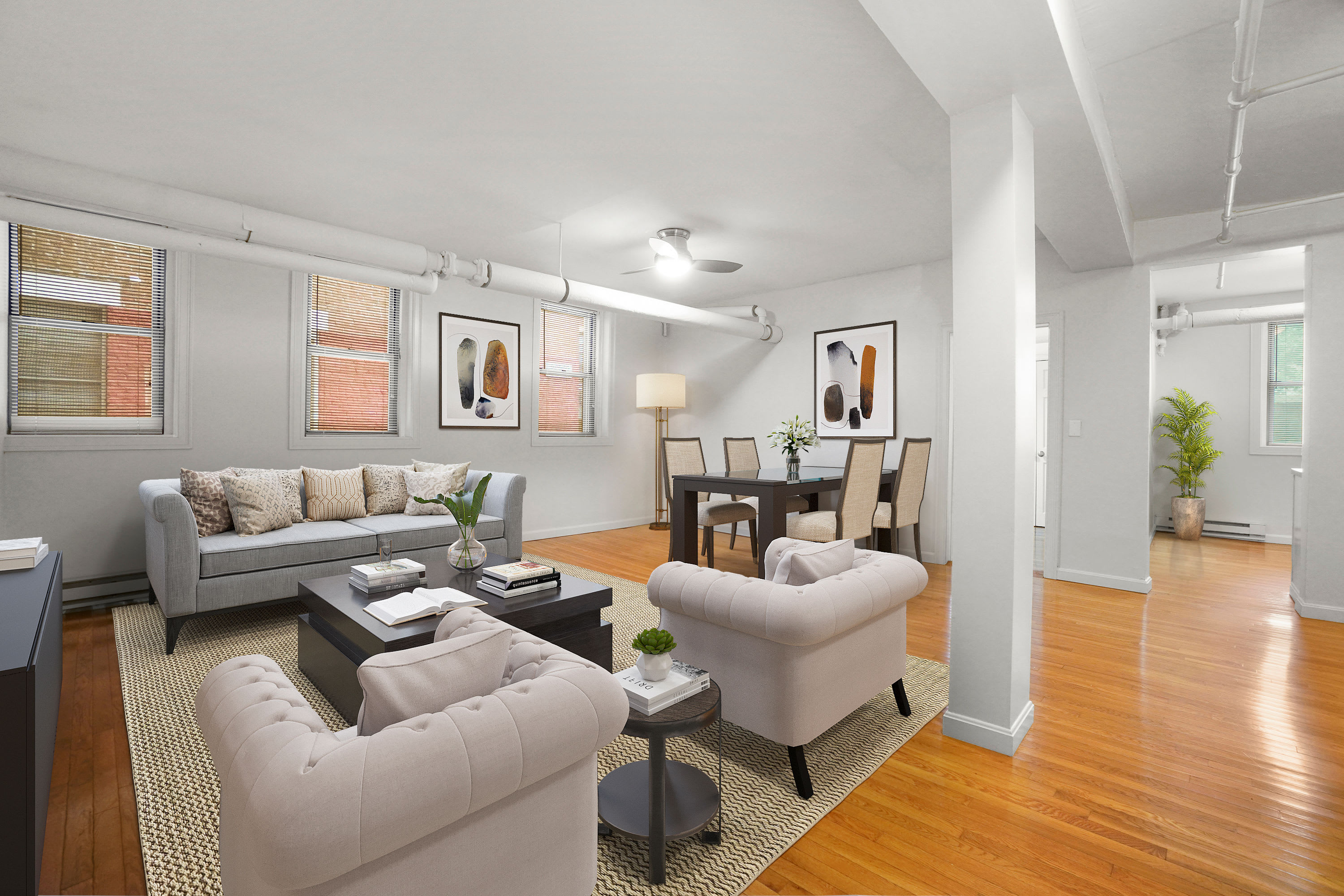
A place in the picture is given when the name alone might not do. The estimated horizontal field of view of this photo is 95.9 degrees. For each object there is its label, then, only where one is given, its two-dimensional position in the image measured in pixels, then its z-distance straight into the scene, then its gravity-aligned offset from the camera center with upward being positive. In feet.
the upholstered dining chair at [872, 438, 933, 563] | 14.96 -1.04
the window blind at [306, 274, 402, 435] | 15.65 +2.23
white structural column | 7.08 +0.29
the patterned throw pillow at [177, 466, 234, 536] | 11.73 -1.25
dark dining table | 12.80 -1.04
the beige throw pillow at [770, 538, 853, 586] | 6.62 -1.32
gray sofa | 10.02 -2.18
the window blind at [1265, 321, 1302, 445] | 20.54 +2.26
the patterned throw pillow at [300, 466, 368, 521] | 13.62 -1.28
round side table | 4.99 -3.35
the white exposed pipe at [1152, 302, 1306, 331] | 19.39 +4.48
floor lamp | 22.33 +1.93
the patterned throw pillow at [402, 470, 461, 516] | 14.71 -1.19
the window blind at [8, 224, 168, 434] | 11.99 +2.11
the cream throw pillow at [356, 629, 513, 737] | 3.47 -1.42
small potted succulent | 5.45 -1.91
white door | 23.20 +0.87
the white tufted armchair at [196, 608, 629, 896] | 2.76 -1.75
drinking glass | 9.35 -1.82
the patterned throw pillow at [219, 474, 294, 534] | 11.90 -1.33
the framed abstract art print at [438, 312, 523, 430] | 17.95 +2.06
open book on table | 7.40 -2.10
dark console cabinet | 3.73 -2.05
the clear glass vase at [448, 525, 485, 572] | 9.76 -1.83
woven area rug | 5.09 -3.56
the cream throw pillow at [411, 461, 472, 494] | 15.19 -0.75
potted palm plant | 21.54 -0.17
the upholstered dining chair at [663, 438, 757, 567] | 15.80 -1.63
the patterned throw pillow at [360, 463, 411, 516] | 14.65 -1.23
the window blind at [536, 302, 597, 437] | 21.02 +2.47
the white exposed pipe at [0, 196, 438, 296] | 9.77 +3.61
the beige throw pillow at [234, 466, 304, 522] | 13.01 -1.19
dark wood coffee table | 7.27 -2.40
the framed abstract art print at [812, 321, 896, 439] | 18.33 +2.02
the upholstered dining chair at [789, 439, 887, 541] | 13.10 -1.33
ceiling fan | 13.65 +4.32
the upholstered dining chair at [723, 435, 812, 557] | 18.81 -0.36
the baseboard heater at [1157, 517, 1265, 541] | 21.15 -2.84
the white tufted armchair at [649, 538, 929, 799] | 6.04 -2.09
